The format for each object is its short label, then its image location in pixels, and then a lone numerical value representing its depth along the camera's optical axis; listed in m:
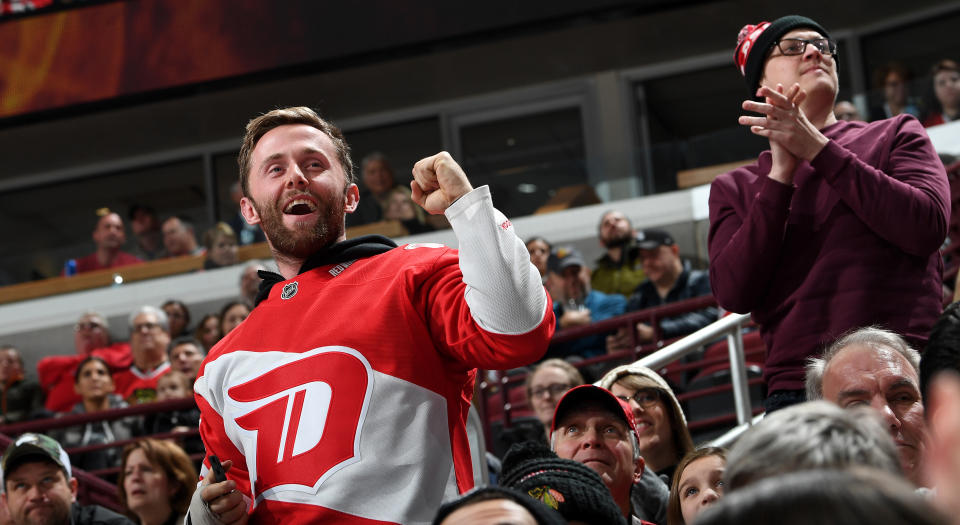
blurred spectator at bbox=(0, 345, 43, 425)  8.48
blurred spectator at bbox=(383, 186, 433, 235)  10.07
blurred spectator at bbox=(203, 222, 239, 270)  10.84
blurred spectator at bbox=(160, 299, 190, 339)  8.87
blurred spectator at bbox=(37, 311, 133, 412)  8.29
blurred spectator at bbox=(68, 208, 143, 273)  11.59
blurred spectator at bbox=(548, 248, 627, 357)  6.70
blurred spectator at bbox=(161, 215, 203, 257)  11.41
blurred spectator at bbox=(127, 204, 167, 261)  11.45
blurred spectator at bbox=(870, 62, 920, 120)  8.97
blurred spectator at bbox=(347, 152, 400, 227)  10.03
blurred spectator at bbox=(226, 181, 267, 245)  11.12
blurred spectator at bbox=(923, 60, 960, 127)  8.77
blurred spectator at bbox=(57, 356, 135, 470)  6.60
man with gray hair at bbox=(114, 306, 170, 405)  7.61
